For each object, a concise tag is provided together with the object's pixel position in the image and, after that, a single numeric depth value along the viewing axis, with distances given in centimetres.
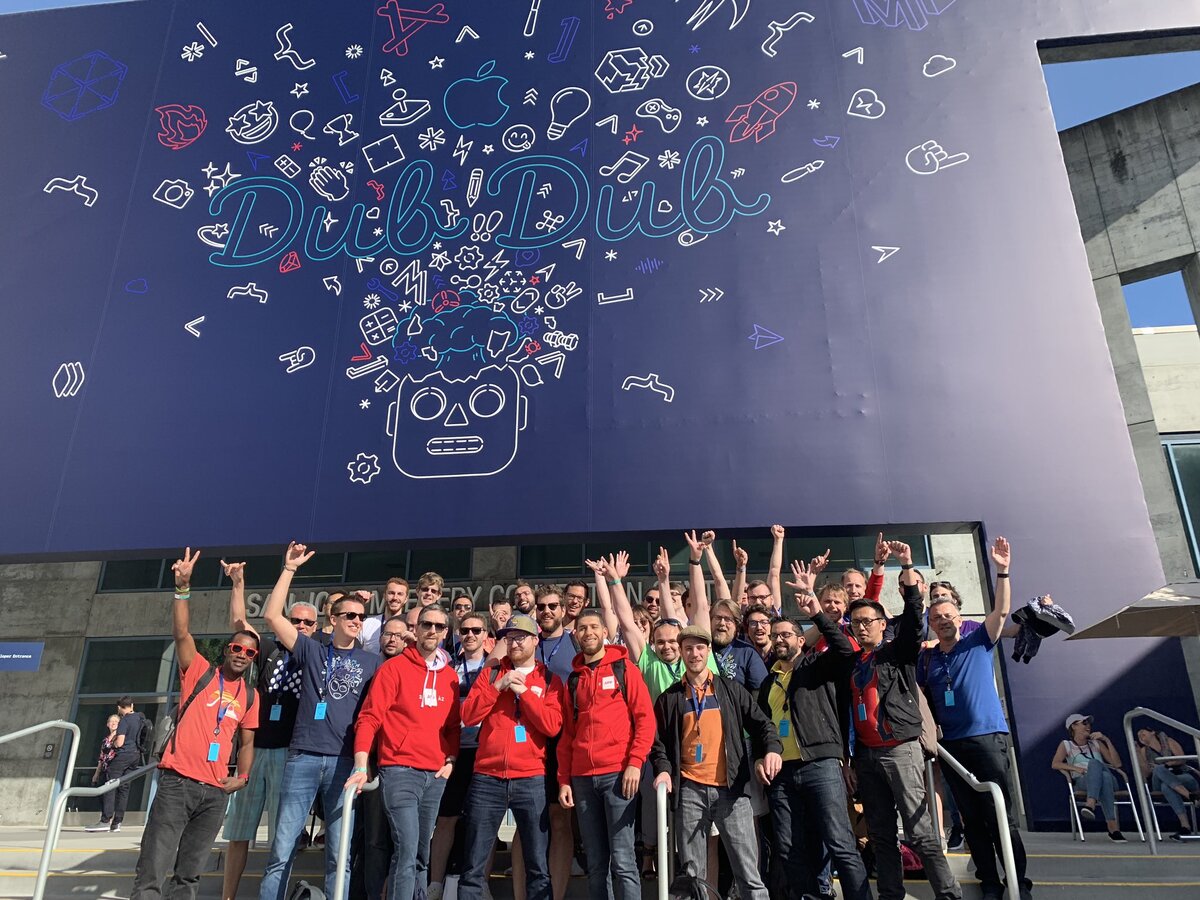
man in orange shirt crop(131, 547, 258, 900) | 505
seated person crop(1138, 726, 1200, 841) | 802
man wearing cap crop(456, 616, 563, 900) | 493
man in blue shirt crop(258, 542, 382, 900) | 515
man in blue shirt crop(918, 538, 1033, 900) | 530
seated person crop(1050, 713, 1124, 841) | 768
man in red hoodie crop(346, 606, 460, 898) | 499
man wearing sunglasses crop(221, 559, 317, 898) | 565
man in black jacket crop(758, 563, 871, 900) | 499
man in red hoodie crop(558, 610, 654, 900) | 486
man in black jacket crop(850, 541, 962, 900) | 491
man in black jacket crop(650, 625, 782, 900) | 497
